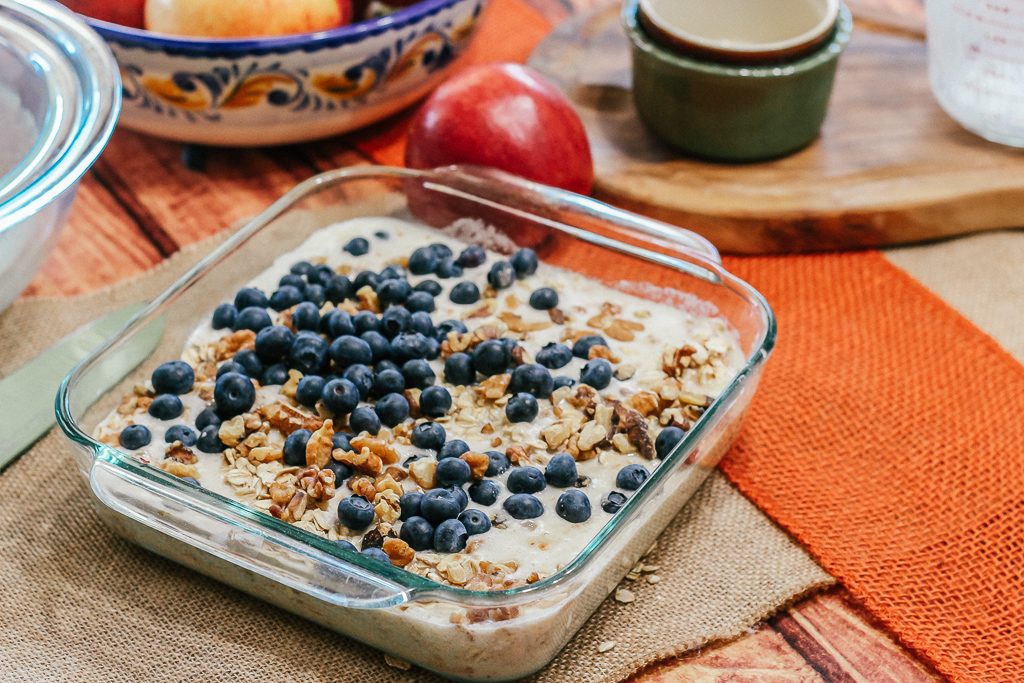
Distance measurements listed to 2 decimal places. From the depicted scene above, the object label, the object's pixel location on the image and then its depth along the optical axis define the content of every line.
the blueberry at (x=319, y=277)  0.93
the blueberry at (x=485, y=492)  0.83
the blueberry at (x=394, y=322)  0.90
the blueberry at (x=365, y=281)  0.93
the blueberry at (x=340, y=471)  0.84
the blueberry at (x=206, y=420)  0.86
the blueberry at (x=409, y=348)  0.89
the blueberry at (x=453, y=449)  0.85
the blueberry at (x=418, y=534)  0.82
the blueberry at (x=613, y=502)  0.83
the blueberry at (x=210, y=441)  0.86
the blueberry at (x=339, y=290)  0.93
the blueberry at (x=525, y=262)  0.93
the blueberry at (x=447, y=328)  0.90
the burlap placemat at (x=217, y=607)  0.82
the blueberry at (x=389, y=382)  0.87
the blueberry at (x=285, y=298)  0.92
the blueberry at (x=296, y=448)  0.85
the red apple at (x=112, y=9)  1.00
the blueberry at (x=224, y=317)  0.91
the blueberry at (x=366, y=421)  0.86
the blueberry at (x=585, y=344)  0.89
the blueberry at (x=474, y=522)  0.82
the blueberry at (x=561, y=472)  0.84
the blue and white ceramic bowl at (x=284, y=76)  0.98
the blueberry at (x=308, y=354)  0.89
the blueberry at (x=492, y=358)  0.88
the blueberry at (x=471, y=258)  0.94
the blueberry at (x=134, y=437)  0.86
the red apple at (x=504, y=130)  0.98
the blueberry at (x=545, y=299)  0.92
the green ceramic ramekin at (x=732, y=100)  0.99
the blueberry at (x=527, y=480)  0.83
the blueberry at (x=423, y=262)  0.94
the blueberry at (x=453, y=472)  0.83
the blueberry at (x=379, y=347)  0.89
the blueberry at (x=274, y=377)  0.89
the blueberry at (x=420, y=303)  0.91
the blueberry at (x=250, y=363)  0.89
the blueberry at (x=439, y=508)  0.82
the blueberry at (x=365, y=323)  0.90
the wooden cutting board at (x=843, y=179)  0.99
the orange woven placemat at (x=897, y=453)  0.84
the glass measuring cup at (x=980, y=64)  0.98
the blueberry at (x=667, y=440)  0.85
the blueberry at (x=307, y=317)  0.90
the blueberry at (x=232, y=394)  0.87
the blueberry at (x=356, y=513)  0.82
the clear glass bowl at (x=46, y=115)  0.85
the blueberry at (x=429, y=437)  0.85
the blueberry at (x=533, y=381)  0.87
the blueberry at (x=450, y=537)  0.82
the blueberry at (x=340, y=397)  0.87
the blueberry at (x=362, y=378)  0.88
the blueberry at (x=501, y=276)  0.93
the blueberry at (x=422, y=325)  0.90
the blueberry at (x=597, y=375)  0.88
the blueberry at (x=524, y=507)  0.83
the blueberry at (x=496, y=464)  0.84
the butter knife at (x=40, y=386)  0.89
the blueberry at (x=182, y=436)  0.86
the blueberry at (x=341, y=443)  0.85
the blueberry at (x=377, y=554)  0.81
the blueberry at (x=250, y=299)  0.92
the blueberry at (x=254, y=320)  0.91
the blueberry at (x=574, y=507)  0.83
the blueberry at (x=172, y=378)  0.88
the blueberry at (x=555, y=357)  0.89
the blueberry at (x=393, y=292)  0.92
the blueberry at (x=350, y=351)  0.89
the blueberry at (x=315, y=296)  0.92
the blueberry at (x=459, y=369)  0.88
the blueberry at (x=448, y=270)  0.94
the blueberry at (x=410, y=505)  0.83
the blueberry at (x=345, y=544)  0.80
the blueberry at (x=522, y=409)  0.86
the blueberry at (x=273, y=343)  0.89
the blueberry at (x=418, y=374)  0.88
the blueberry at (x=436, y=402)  0.87
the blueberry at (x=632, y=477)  0.84
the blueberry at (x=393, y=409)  0.87
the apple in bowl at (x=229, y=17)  0.99
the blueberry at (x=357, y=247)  0.95
